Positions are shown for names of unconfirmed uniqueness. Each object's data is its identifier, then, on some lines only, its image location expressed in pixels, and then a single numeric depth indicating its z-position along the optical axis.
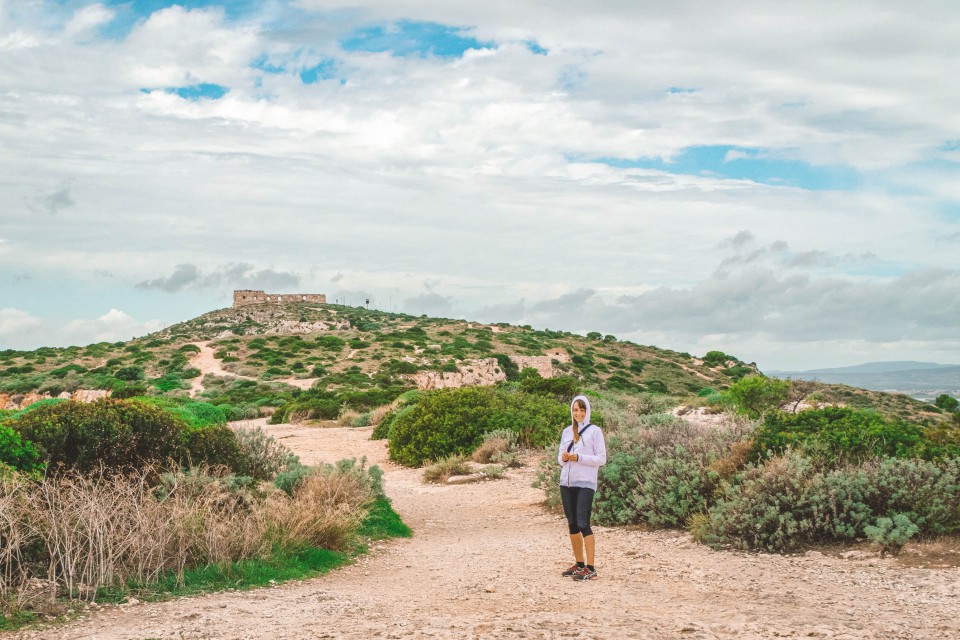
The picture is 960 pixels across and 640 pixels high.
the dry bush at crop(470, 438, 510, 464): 16.30
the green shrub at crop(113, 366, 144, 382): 48.47
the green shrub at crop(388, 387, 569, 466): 17.14
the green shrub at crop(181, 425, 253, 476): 9.57
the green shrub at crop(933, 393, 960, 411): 39.97
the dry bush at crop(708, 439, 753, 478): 9.80
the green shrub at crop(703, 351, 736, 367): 70.06
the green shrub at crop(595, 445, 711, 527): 9.73
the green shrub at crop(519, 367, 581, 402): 22.58
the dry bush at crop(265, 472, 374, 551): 8.04
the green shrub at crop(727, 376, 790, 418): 21.64
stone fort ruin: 101.56
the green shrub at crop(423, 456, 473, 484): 15.32
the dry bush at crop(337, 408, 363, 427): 26.44
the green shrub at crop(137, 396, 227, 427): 20.22
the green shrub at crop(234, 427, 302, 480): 10.79
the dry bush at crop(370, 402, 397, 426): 25.50
